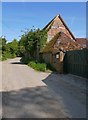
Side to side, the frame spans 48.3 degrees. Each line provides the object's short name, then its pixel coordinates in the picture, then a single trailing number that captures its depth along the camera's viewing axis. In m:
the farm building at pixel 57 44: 9.05
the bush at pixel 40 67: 9.67
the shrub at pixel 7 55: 24.93
